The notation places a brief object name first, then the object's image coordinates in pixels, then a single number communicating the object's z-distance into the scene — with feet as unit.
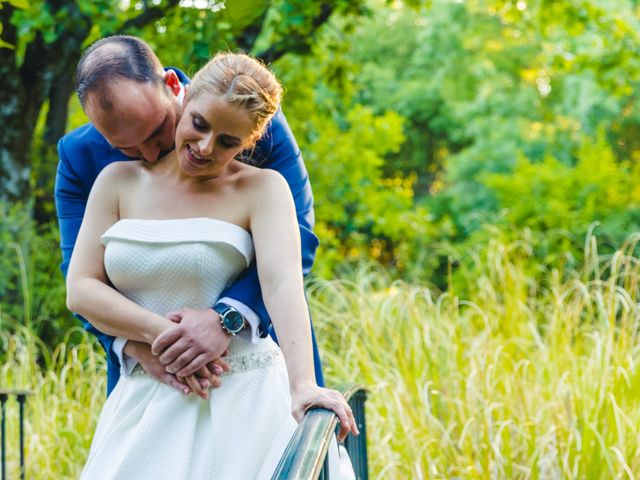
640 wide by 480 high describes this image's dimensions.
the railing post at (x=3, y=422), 11.97
